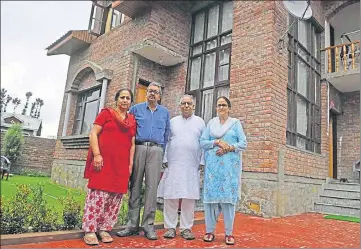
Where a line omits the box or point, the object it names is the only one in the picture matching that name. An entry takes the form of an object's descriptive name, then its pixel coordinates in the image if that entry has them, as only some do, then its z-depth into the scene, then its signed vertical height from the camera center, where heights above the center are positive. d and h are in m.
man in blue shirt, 2.98 +0.05
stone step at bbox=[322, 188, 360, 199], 6.10 -0.06
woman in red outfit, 2.69 +0.02
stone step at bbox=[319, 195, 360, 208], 5.88 -0.23
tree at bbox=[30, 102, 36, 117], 47.55 +9.27
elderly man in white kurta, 3.03 +0.04
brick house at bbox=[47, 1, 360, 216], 5.35 +2.50
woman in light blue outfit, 2.91 +0.11
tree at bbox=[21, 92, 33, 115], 46.34 +10.70
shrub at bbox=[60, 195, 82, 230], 2.97 -0.49
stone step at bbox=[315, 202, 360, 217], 5.70 -0.41
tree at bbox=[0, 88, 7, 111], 40.18 +9.29
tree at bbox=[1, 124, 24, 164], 11.51 +0.76
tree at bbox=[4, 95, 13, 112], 41.59 +9.00
